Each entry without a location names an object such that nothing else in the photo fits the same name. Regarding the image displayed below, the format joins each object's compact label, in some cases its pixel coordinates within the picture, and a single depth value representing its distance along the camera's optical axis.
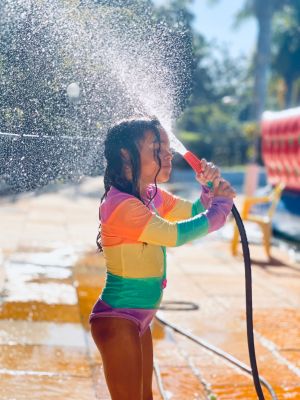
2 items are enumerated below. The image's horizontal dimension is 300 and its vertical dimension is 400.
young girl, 4.63
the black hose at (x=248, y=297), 4.88
